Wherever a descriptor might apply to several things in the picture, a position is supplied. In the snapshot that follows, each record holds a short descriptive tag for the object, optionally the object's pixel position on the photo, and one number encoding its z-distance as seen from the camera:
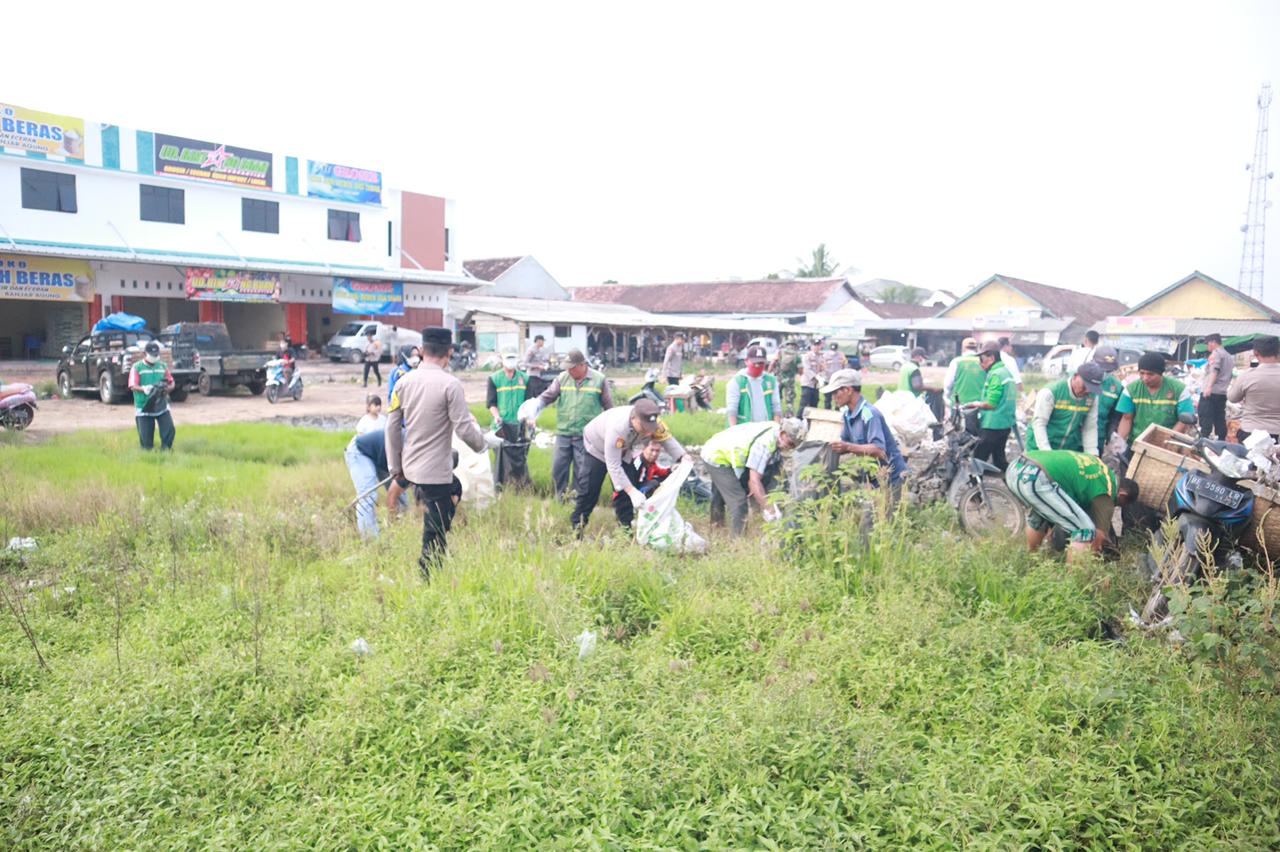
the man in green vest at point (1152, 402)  7.01
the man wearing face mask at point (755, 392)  9.55
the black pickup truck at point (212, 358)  17.27
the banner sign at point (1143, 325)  31.33
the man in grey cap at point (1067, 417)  6.94
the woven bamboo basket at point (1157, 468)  5.41
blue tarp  16.75
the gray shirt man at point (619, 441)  6.31
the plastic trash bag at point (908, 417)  9.78
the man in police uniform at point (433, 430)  5.41
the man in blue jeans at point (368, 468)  6.75
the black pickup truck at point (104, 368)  16.17
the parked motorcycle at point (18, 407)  12.05
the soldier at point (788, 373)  13.54
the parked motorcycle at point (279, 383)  17.56
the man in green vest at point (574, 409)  7.78
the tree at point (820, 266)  55.84
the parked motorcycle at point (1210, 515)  4.43
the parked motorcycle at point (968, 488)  7.18
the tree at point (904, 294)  59.09
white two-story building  24.03
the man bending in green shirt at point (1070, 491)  5.34
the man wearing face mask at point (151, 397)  9.57
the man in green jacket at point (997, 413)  7.74
